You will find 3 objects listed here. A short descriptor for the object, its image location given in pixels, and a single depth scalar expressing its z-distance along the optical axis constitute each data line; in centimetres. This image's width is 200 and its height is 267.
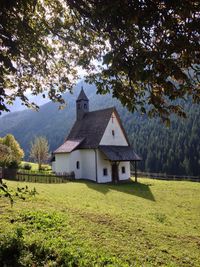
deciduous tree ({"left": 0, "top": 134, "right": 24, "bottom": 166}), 5794
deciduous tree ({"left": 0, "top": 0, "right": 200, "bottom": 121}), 480
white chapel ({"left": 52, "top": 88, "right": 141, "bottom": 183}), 3453
